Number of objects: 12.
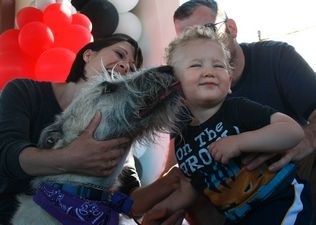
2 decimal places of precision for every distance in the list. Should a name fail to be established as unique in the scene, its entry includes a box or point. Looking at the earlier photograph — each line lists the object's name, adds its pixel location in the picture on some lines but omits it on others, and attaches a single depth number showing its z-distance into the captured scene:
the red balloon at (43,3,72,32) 3.00
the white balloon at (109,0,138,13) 3.65
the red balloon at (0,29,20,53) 2.88
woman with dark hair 1.25
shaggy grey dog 1.28
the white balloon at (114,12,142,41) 3.69
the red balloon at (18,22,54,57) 2.82
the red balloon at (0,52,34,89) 2.74
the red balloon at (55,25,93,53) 2.96
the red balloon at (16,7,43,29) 3.01
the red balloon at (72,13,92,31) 3.07
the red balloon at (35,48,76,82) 2.69
